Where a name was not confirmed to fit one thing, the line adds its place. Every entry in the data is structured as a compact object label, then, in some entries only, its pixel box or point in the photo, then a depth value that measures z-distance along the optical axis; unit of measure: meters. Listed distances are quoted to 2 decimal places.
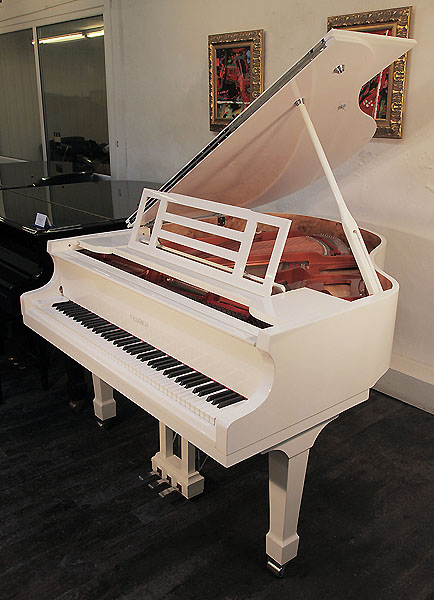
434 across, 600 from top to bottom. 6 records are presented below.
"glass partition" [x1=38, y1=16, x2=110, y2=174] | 5.42
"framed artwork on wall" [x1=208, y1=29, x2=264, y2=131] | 3.84
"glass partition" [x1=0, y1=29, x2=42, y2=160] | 6.55
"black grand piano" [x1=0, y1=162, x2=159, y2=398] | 2.95
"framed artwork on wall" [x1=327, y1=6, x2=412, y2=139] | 3.02
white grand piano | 1.74
